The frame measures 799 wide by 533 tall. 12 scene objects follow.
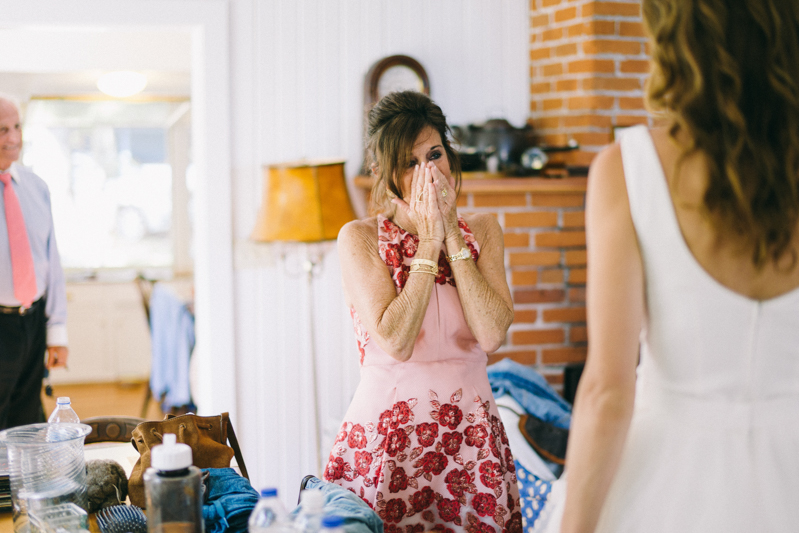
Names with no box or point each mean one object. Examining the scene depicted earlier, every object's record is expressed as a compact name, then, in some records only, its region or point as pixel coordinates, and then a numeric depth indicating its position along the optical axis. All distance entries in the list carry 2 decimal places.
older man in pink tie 2.61
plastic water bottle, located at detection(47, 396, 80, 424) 1.45
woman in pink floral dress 1.46
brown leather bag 1.27
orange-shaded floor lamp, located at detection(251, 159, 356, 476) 2.52
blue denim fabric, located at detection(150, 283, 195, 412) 4.34
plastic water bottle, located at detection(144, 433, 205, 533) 0.95
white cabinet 6.23
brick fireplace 2.78
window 6.43
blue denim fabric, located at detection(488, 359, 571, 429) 2.44
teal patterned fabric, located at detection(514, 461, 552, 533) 2.20
